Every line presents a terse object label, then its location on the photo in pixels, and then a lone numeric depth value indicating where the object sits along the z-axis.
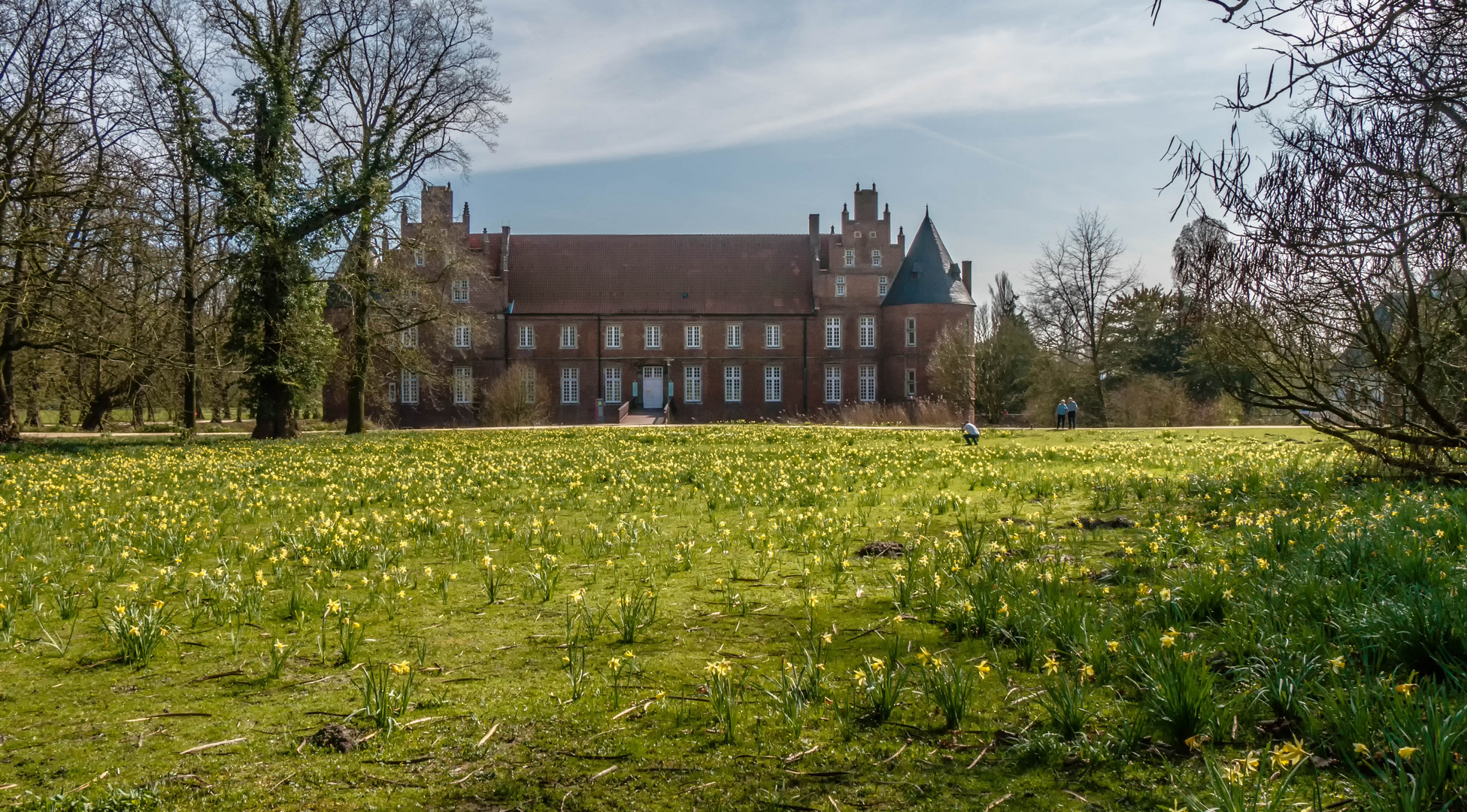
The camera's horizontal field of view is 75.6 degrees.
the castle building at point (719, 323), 55.03
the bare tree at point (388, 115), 28.11
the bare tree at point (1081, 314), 47.38
